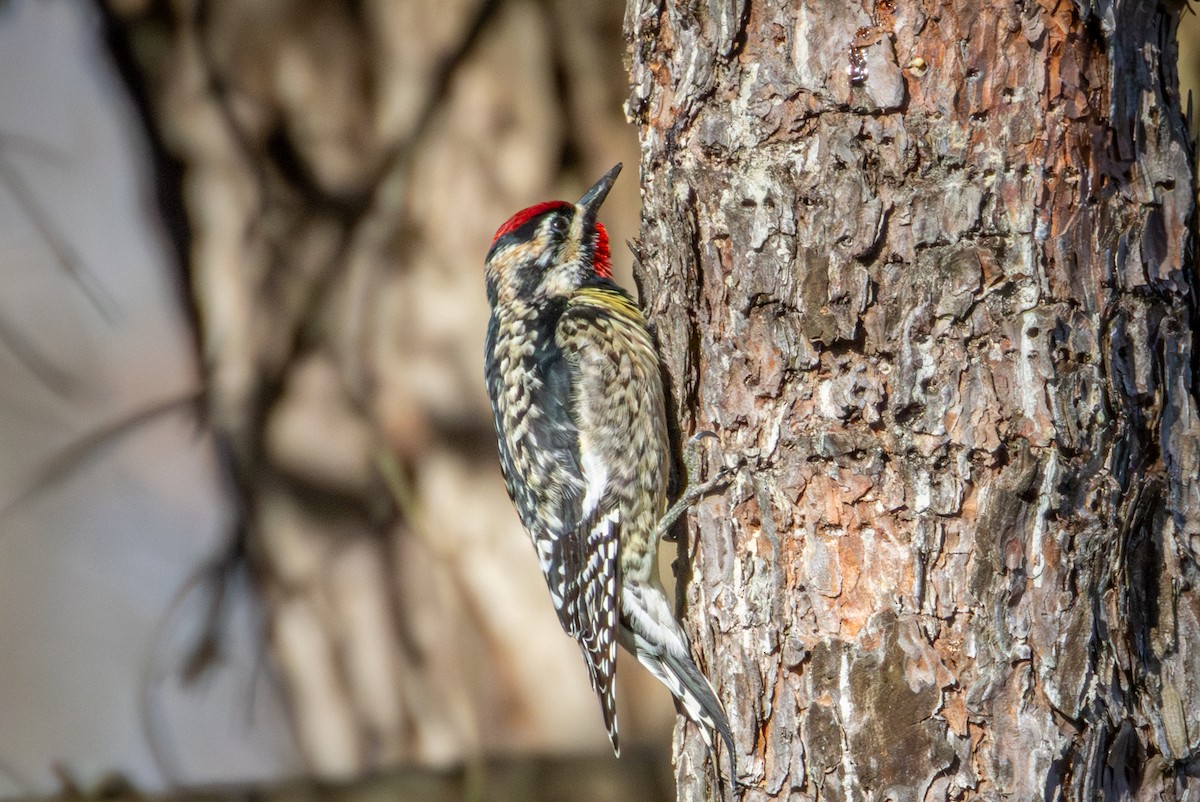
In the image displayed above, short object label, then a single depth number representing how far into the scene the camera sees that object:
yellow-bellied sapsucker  5.21
